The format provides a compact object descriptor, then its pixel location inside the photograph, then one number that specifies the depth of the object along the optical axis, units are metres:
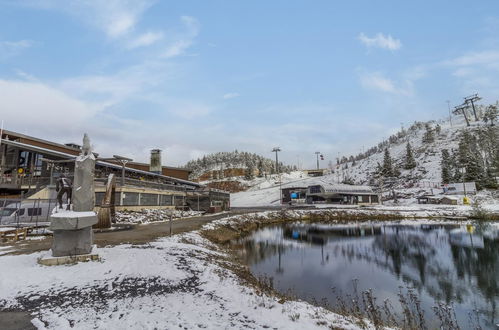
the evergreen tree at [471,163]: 82.62
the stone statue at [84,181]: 11.74
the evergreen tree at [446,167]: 93.33
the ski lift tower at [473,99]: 143.50
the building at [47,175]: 34.34
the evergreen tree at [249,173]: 152.38
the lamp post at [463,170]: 83.44
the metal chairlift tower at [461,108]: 148.11
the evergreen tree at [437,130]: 154.64
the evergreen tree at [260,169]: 161.66
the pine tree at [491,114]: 139.12
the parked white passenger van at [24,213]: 23.31
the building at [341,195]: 87.19
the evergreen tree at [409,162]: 119.19
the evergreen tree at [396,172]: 117.34
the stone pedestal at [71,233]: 10.84
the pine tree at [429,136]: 146.38
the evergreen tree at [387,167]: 119.36
